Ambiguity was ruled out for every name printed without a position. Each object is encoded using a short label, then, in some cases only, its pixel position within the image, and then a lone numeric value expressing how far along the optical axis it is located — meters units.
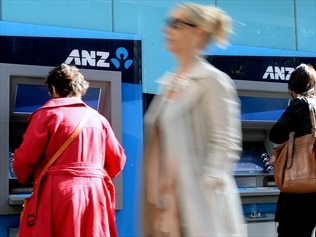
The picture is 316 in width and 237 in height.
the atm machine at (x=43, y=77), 3.85
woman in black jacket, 3.28
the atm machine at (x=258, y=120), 4.81
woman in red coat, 3.12
